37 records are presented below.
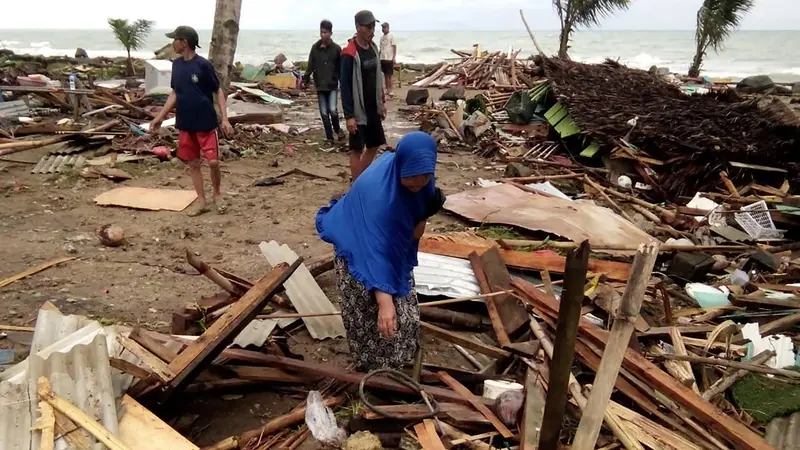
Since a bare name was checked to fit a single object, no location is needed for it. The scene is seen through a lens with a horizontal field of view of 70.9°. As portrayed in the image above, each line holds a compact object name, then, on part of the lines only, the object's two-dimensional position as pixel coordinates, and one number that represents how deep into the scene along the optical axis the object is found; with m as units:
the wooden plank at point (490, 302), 4.10
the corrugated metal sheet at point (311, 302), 4.32
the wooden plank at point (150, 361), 3.00
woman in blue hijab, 2.98
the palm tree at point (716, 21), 18.89
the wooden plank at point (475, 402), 3.08
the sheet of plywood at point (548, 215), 5.93
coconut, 5.64
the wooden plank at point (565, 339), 1.95
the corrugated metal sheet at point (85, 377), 2.67
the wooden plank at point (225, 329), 3.06
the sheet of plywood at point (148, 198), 6.90
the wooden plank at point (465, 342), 3.84
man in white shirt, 16.09
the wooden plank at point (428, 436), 2.92
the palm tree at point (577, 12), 19.08
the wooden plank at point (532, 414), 2.95
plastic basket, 6.58
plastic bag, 3.11
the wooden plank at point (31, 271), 4.73
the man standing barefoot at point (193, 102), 6.09
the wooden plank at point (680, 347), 3.55
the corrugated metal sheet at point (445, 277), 4.64
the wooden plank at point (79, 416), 2.52
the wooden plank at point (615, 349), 1.84
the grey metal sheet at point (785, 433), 3.22
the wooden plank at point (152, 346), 3.19
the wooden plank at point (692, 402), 2.96
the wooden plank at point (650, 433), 2.98
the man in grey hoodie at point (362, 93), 7.02
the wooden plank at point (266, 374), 3.56
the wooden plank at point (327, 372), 3.31
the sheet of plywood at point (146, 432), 2.68
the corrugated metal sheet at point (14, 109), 10.51
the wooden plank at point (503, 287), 4.22
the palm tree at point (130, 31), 19.09
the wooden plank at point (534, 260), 5.00
